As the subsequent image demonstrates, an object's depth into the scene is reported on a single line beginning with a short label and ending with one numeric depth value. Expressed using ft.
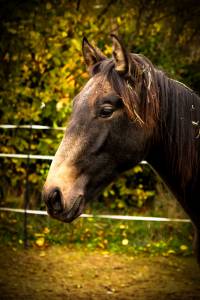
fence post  17.47
